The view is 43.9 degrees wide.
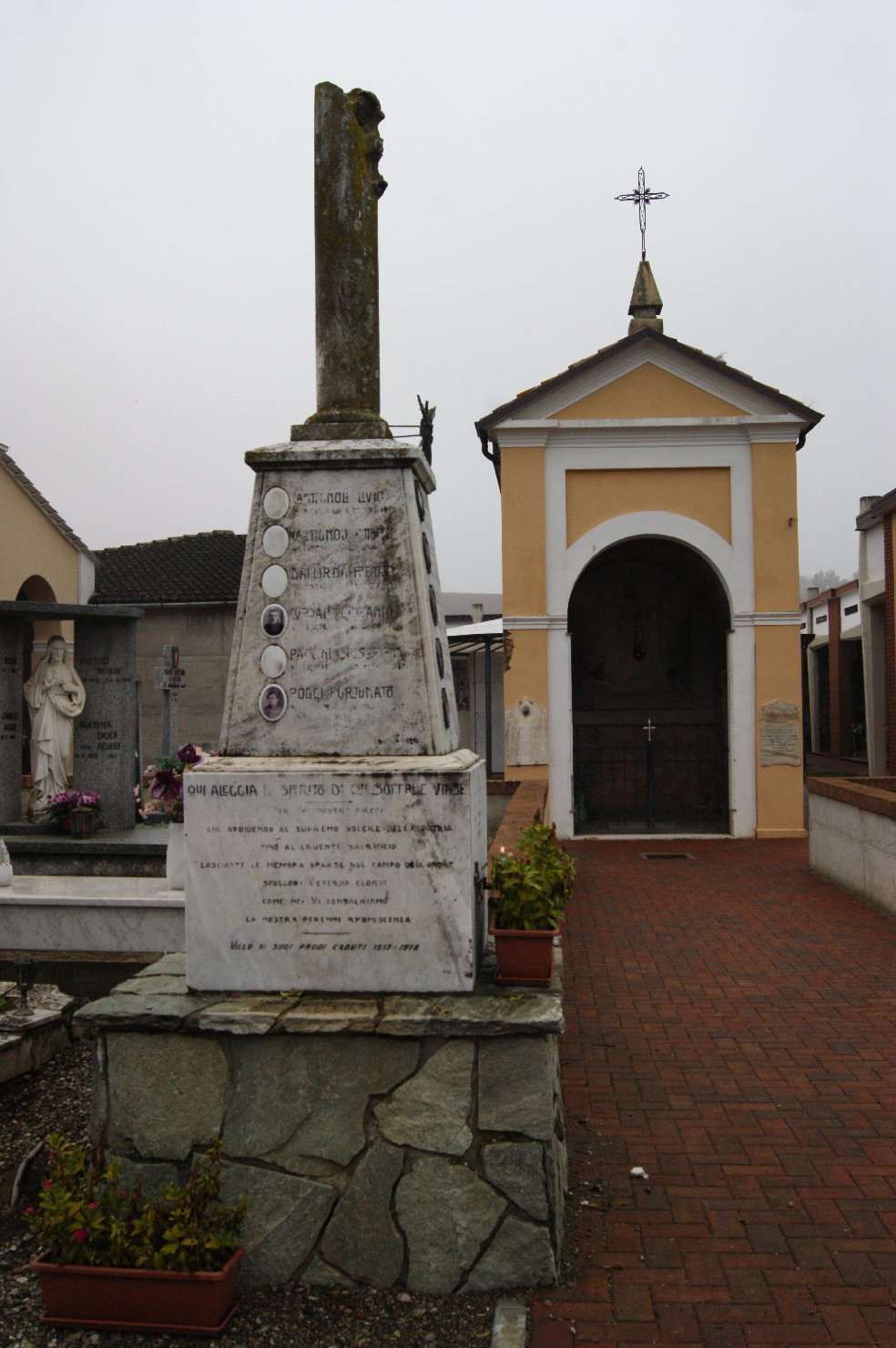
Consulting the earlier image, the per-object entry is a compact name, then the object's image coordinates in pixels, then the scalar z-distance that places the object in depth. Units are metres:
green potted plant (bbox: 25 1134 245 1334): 3.29
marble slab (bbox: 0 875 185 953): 7.16
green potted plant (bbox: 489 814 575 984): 3.90
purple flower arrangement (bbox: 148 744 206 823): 7.59
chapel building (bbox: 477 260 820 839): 14.57
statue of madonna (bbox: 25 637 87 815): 10.06
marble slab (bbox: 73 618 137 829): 10.24
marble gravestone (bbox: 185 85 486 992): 3.83
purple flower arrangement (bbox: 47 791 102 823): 9.46
